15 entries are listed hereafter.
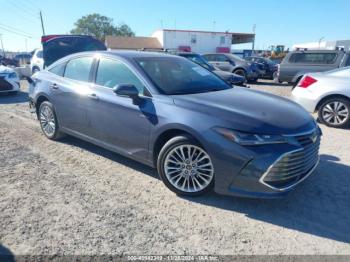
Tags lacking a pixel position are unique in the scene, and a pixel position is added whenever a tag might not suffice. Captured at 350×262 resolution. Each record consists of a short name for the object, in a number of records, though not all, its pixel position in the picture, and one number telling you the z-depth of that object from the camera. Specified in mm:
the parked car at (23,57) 37881
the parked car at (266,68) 17766
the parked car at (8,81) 9828
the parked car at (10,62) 24491
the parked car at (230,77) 10547
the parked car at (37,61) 14330
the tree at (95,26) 87125
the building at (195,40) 45719
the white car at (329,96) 6477
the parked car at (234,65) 14898
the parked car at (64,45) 9984
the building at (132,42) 47000
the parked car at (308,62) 11703
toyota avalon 3016
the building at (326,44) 45044
